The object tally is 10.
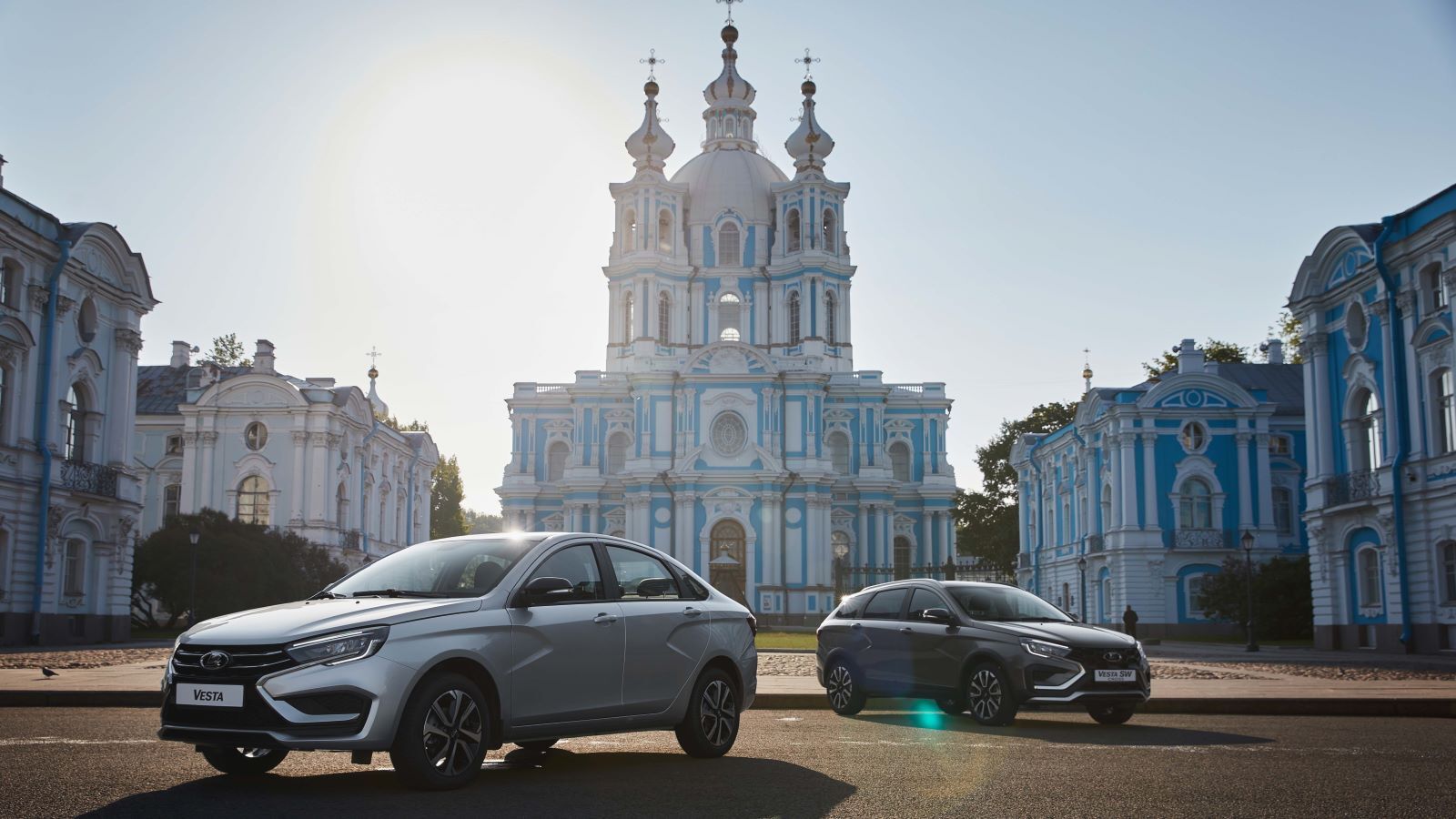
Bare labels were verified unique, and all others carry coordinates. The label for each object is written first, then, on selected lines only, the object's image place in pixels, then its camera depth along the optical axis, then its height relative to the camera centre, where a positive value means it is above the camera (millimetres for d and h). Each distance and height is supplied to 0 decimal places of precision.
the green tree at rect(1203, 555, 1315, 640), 45469 -509
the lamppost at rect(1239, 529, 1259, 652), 37531 +864
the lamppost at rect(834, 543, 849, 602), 59744 +645
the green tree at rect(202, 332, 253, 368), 80938 +13183
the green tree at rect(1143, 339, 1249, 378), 70625 +11312
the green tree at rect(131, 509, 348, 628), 43344 +384
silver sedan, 7805 -488
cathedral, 63469 +8361
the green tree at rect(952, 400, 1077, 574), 73312 +4112
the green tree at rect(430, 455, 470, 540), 106312 +5981
